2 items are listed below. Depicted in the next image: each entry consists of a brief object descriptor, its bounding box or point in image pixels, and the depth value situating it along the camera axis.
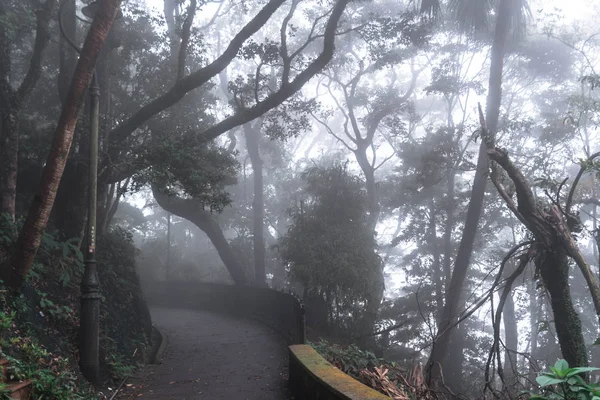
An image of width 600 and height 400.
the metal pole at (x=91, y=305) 7.38
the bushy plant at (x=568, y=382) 2.38
